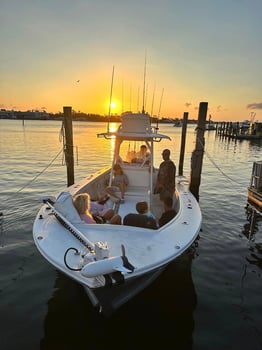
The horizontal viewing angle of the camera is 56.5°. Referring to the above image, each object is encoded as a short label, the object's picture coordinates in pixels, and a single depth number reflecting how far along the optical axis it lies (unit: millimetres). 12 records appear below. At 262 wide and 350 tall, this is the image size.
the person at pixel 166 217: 5331
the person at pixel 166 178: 6625
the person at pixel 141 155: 9398
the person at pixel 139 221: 4648
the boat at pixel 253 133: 46925
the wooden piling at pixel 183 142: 13148
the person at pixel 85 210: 4709
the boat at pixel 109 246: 2947
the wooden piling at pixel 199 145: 9312
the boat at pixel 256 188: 10190
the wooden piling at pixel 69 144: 8750
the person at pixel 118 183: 7414
